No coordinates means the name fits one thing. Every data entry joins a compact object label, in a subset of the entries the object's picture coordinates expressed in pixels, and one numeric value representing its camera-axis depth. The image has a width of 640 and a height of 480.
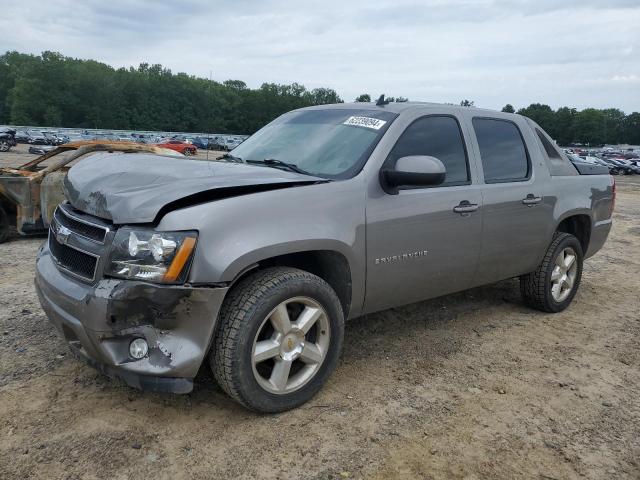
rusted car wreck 7.31
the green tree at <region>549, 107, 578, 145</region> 126.94
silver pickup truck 2.55
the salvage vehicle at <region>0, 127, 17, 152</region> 34.44
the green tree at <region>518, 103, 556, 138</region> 126.28
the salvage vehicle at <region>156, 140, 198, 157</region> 26.08
